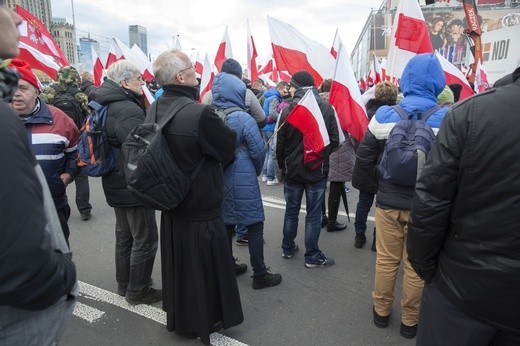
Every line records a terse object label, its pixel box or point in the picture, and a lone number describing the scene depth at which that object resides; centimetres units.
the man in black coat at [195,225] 236
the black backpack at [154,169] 224
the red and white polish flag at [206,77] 556
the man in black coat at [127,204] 292
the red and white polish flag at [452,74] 444
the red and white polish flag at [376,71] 820
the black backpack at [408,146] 247
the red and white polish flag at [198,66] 965
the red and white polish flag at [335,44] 504
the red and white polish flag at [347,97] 375
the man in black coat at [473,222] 138
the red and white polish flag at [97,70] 842
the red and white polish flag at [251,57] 681
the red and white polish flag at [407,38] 384
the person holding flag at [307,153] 353
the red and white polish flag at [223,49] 629
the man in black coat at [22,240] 101
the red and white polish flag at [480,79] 639
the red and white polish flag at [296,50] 446
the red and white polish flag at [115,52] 700
